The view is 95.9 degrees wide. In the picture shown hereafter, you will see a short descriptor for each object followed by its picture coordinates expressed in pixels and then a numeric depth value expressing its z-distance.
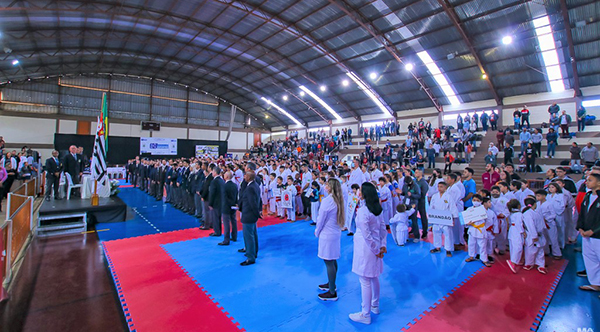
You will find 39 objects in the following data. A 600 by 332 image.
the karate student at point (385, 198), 7.41
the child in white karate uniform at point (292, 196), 9.41
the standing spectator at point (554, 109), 16.39
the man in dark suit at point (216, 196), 7.00
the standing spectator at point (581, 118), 16.20
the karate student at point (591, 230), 4.29
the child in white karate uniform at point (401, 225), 6.75
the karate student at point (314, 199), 8.43
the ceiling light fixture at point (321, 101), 28.46
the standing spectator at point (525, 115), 17.72
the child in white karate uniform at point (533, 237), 5.25
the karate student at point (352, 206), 7.35
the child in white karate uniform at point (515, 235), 5.36
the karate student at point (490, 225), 5.70
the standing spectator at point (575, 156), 12.67
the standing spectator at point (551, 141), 14.37
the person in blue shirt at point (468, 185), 7.06
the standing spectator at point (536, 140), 14.24
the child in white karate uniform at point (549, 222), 5.81
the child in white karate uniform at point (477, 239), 5.68
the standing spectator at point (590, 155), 11.99
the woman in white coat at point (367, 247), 3.49
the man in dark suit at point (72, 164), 9.71
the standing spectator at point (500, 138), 16.54
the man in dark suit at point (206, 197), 7.61
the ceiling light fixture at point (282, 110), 33.66
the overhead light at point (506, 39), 14.50
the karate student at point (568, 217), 6.48
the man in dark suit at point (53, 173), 9.48
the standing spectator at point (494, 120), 19.50
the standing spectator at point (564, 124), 15.71
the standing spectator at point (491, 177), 8.75
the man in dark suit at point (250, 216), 5.48
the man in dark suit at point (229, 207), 6.49
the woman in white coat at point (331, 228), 3.97
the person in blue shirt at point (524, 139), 14.79
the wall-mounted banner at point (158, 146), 29.84
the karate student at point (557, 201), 6.11
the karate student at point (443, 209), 6.04
